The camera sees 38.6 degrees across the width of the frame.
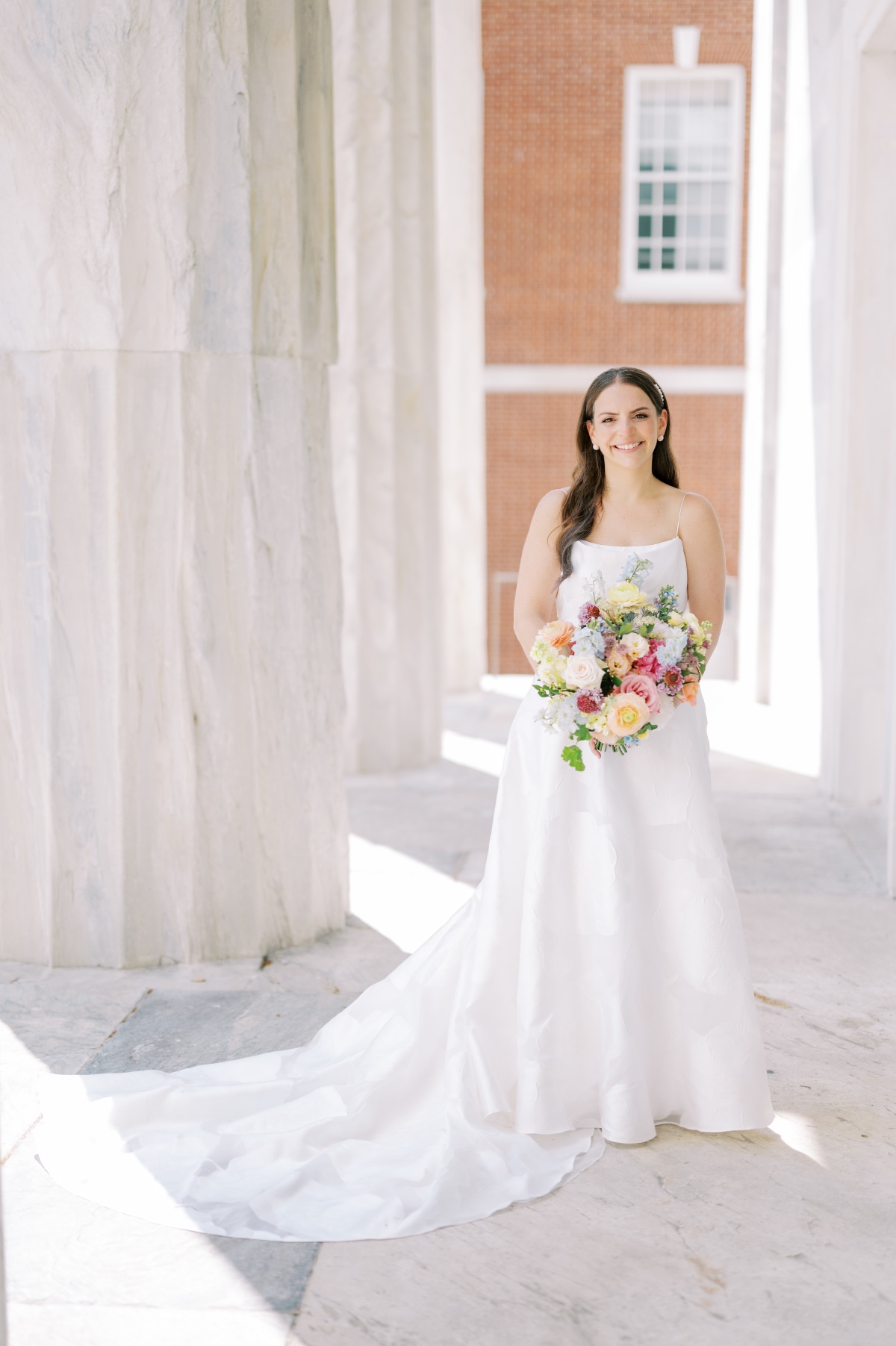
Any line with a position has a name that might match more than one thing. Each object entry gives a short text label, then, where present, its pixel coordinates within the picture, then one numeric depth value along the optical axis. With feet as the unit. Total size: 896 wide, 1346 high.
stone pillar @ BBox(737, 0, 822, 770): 33.94
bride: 11.42
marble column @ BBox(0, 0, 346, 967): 15.47
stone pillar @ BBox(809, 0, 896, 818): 24.86
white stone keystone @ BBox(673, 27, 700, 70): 57.98
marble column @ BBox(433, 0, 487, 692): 43.24
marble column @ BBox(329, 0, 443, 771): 27.68
